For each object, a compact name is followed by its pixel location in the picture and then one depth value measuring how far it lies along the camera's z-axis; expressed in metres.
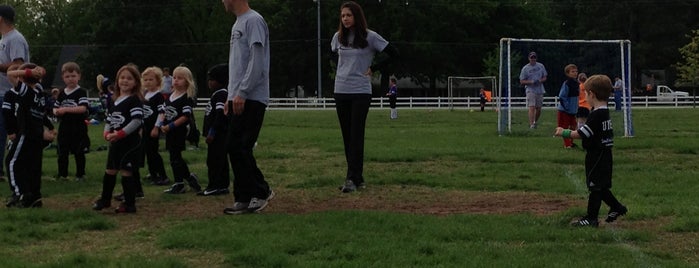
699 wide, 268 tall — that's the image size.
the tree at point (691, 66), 56.44
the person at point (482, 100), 41.49
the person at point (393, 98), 32.02
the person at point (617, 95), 29.06
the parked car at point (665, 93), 50.33
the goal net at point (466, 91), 48.44
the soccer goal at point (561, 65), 19.47
